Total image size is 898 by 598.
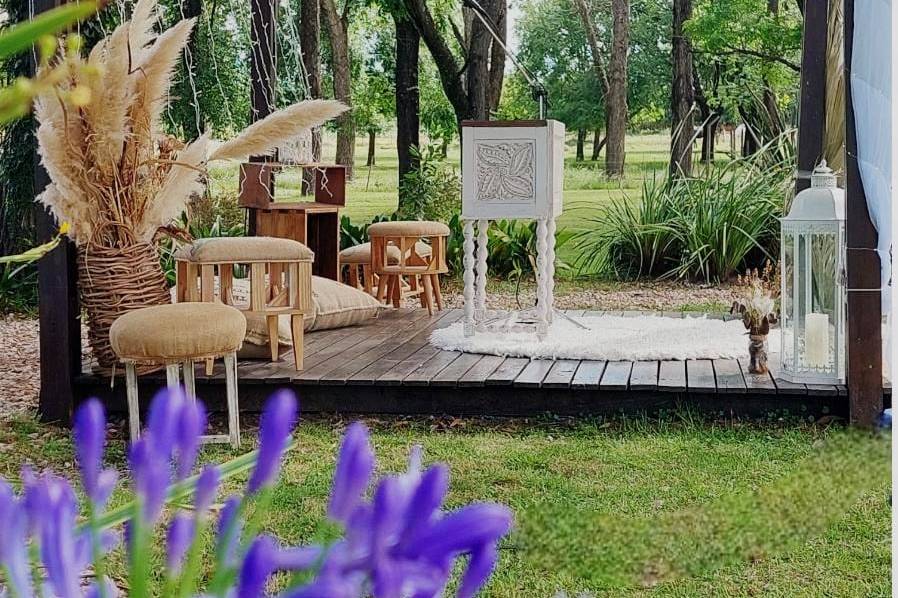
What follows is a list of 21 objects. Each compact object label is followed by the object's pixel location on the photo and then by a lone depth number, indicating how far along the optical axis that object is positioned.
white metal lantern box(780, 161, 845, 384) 3.85
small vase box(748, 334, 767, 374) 4.07
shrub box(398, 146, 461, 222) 8.52
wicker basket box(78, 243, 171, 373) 3.91
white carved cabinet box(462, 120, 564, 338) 4.67
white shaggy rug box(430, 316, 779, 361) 4.46
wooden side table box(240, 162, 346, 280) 5.34
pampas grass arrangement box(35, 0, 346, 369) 3.47
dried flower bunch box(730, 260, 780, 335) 4.03
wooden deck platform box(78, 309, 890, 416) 3.90
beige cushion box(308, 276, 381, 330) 5.19
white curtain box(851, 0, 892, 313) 3.46
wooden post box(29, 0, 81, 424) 3.86
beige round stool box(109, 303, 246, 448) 3.51
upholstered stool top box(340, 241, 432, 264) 5.93
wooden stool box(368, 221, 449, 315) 5.52
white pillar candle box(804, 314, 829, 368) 3.90
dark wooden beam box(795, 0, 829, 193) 4.13
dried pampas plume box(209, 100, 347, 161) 3.61
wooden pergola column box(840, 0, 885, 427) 3.58
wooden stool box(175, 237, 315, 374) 4.09
